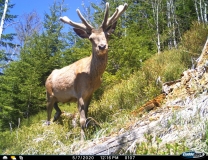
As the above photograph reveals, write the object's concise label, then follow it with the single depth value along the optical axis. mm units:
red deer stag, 4944
